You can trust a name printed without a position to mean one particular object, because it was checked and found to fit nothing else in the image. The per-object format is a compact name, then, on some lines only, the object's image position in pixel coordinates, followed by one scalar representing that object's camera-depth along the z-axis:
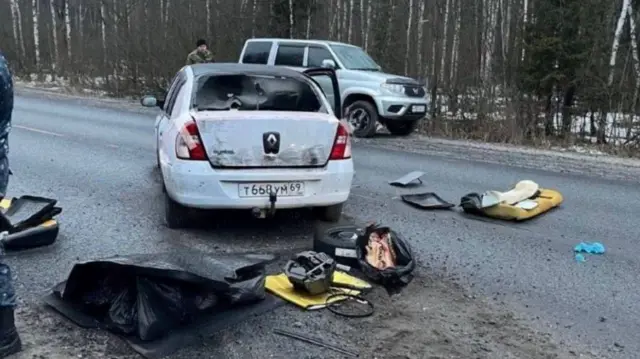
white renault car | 6.01
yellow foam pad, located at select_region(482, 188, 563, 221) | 7.50
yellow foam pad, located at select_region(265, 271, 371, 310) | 4.67
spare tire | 5.46
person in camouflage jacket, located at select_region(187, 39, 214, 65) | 18.88
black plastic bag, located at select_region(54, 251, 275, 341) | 3.98
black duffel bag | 5.11
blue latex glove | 6.38
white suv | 15.18
